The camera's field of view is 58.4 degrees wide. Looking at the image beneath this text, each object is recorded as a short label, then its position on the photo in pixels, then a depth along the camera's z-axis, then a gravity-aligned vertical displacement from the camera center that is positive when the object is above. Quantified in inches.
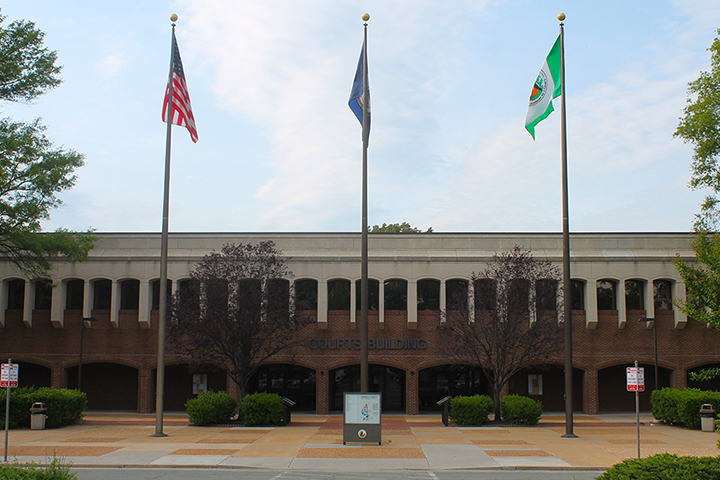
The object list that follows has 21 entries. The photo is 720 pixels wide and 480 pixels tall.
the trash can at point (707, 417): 925.8 -140.9
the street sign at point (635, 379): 660.7 -62.8
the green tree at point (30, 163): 1021.2 +240.7
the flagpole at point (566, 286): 810.8 +39.0
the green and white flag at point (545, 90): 811.4 +287.1
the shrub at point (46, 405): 916.0 -134.3
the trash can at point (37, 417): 912.9 -148.2
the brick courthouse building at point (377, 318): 1214.3 -5.8
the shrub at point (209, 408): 949.2 -139.6
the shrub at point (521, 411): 961.5 -140.0
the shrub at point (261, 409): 946.7 -139.3
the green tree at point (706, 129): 979.9 +290.8
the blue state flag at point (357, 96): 774.5 +263.0
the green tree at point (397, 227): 2317.9 +316.8
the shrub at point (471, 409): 956.0 -138.0
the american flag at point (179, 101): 844.6 +280.9
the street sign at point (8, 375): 650.2 -63.9
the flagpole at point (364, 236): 753.6 +93.7
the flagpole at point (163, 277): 834.8 +46.5
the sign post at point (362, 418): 737.6 -117.6
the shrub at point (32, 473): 290.0 -74.4
